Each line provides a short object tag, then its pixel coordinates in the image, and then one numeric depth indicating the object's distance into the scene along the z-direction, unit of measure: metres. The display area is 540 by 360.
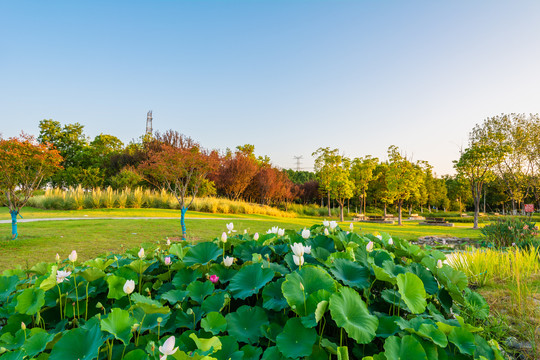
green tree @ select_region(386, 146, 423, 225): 19.55
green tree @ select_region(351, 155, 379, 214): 25.48
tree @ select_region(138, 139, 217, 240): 7.57
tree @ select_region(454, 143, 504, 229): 15.20
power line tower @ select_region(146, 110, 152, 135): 41.56
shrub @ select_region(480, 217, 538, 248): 6.50
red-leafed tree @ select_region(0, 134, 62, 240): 6.79
